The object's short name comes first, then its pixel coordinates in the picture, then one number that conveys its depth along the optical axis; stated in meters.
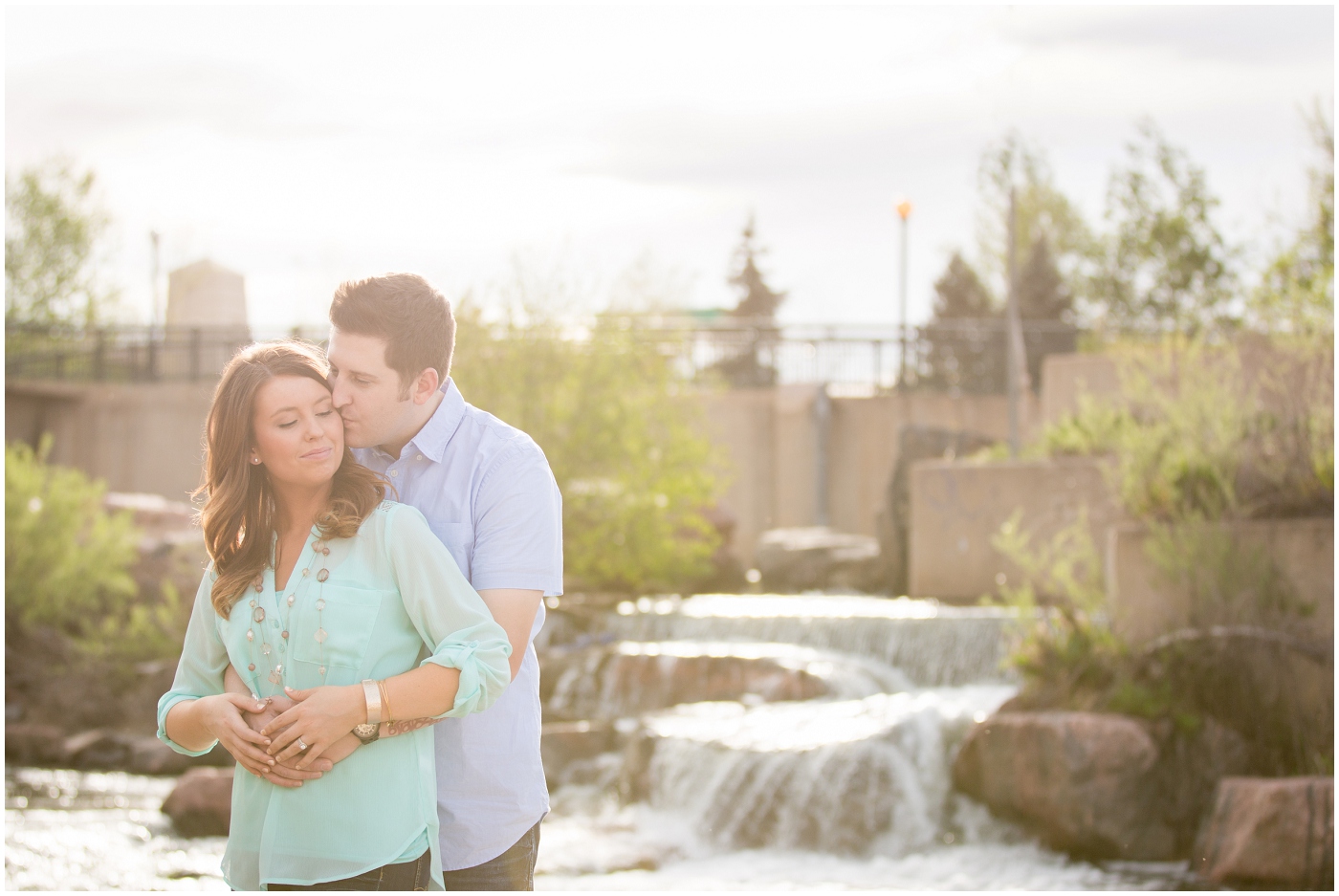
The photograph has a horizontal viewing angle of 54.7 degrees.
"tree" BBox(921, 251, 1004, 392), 22.70
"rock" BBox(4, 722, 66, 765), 11.04
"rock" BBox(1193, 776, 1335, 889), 6.72
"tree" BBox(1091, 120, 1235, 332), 29.56
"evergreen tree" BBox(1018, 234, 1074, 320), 29.19
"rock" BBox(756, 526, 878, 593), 15.70
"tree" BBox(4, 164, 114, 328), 25.88
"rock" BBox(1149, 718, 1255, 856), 7.62
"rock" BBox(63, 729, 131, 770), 10.98
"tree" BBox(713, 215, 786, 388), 22.78
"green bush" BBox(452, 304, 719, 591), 14.34
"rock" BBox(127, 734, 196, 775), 10.84
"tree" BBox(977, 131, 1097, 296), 33.53
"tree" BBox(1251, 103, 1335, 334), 10.28
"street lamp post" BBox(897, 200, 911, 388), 21.38
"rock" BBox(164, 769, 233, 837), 8.83
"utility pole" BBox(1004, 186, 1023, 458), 16.53
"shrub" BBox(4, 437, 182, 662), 12.69
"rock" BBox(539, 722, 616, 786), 9.45
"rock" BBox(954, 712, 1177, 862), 7.54
